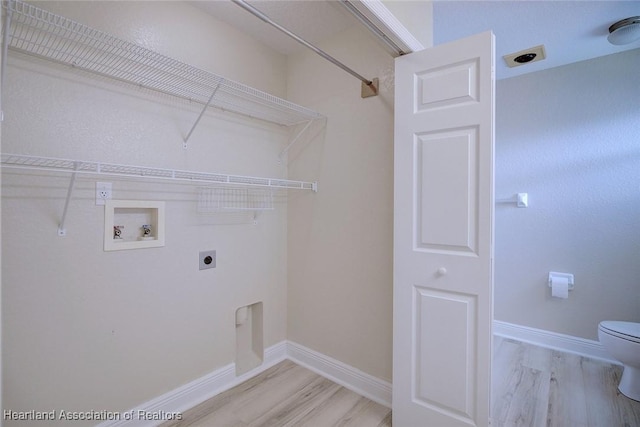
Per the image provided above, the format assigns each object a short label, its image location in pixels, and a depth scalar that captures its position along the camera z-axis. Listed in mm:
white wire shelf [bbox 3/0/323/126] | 1229
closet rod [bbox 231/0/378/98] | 1171
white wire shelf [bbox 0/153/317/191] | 1188
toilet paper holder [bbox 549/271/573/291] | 2480
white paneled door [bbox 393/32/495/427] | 1407
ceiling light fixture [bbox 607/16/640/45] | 1851
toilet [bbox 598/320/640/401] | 1858
